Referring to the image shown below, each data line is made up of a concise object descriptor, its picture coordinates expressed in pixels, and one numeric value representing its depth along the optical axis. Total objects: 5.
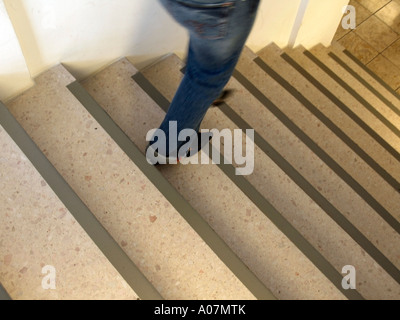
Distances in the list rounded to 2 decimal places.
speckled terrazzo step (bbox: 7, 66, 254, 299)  1.25
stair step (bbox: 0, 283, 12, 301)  1.04
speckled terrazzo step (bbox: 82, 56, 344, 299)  1.37
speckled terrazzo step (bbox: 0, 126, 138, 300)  1.12
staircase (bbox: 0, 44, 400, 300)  1.17
